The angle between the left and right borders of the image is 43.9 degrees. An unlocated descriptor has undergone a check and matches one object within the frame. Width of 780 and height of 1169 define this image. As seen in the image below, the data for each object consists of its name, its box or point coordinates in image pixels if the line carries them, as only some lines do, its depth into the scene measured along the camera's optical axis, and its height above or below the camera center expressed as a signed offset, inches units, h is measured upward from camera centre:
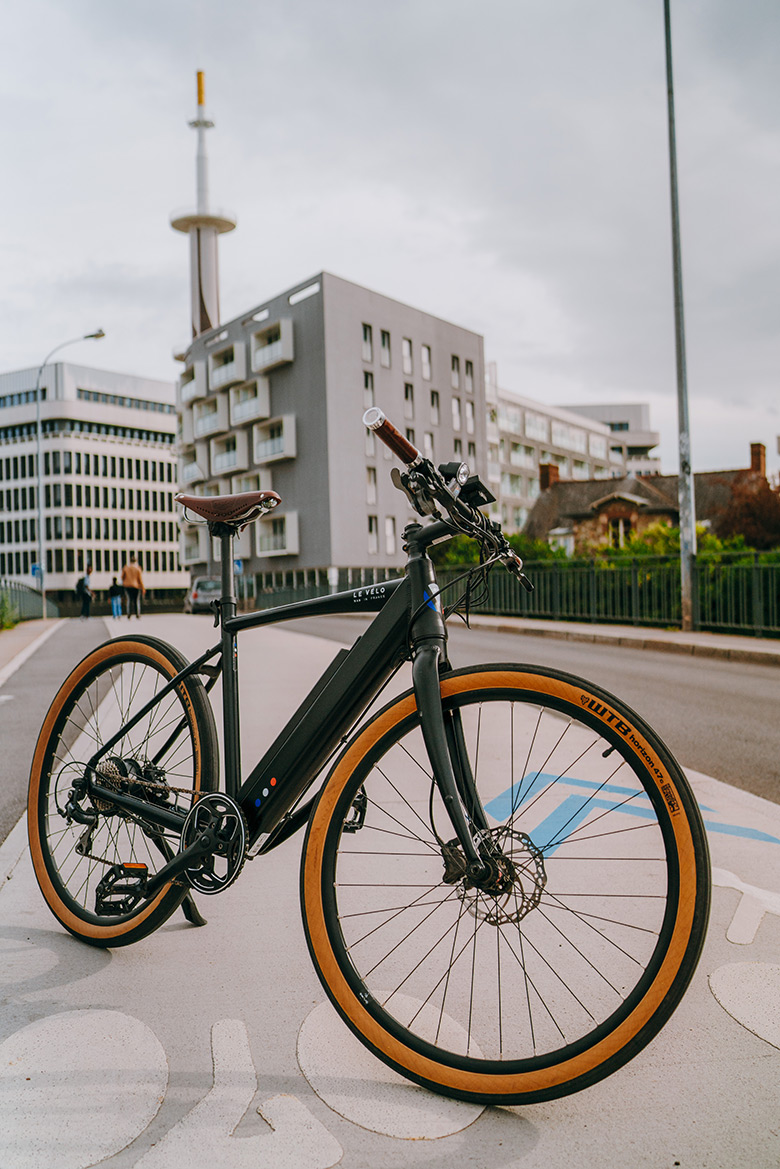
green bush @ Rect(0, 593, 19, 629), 905.5 -39.6
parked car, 1513.3 -42.5
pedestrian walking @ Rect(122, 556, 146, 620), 988.6 -12.4
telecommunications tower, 2876.5 +975.0
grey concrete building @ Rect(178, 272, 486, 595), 2106.3 +359.8
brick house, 2262.6 +123.8
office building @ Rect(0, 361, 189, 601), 3580.2 +339.8
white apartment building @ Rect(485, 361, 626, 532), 3181.6 +408.3
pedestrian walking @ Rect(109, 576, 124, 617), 1184.2 -33.3
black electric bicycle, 76.7 -25.8
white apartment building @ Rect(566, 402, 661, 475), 4402.1 +592.4
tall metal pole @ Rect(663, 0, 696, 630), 679.1 +79.6
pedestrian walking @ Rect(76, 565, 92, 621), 1119.6 -28.2
